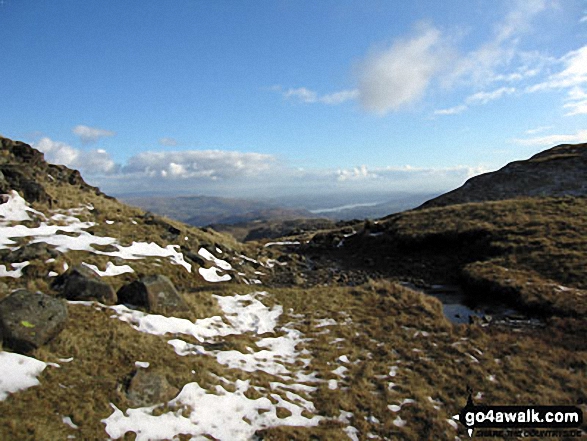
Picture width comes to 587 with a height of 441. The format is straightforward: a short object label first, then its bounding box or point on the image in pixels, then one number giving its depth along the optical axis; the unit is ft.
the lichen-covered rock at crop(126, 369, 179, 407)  27.09
